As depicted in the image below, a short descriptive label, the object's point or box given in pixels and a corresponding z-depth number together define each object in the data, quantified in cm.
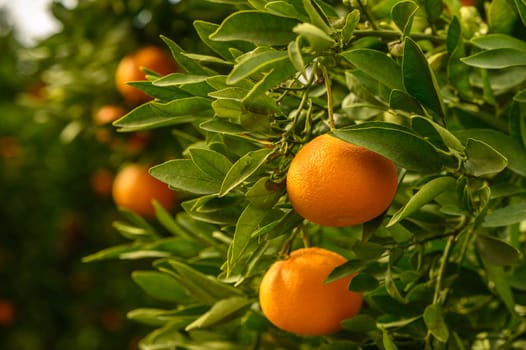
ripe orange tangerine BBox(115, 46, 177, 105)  156
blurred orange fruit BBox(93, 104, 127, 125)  163
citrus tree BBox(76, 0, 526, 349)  95
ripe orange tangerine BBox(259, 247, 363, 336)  101
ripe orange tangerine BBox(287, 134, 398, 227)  95
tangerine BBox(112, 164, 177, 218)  164
